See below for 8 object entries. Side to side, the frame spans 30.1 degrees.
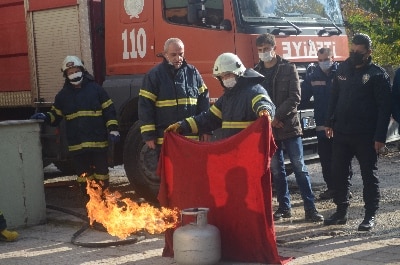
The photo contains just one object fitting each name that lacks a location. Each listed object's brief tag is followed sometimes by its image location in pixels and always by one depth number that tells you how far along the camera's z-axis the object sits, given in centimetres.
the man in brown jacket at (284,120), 774
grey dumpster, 806
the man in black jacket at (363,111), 702
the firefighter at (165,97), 742
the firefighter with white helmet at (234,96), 659
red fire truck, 866
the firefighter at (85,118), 856
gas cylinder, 590
